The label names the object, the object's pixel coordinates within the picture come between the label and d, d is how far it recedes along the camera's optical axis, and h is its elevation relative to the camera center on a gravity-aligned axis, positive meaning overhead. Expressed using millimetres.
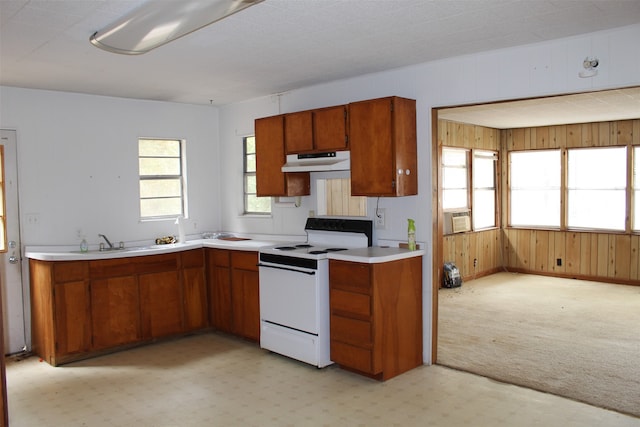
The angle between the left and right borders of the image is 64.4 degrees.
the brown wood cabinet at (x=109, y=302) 4348 -957
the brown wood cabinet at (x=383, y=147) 3949 +362
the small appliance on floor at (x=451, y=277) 7184 -1217
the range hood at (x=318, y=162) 4309 +281
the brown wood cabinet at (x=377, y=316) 3750 -943
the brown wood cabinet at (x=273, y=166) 4871 +277
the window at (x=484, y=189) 8007 +19
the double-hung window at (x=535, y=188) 8133 +24
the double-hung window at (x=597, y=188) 7488 +2
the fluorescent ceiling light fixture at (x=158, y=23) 2314 +863
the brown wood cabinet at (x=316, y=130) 4320 +564
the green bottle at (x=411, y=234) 4133 -345
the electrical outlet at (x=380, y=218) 4434 -225
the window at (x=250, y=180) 5801 +172
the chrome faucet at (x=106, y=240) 4980 -411
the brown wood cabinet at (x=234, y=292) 4758 -942
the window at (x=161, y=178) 5477 +208
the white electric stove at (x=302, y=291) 4027 -799
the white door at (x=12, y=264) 4562 -574
